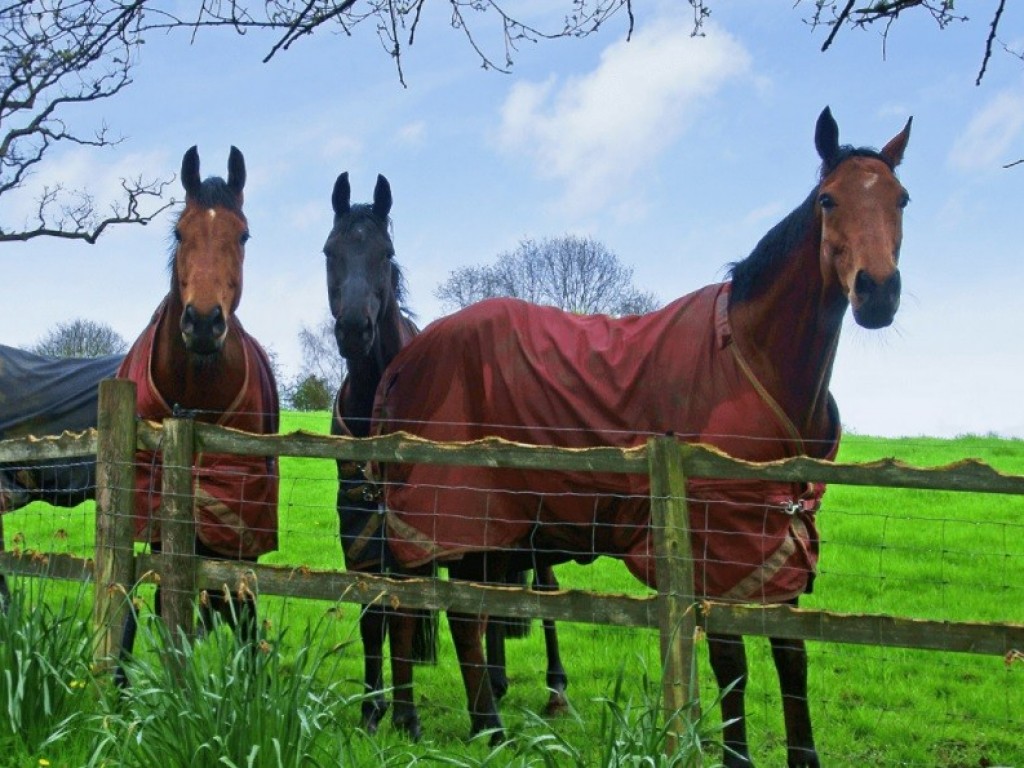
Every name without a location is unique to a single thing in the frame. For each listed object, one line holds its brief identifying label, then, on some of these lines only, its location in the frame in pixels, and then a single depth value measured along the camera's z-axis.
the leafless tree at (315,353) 41.31
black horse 5.72
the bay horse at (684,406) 4.75
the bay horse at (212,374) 5.52
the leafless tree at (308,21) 5.35
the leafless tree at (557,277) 35.09
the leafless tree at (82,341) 35.91
